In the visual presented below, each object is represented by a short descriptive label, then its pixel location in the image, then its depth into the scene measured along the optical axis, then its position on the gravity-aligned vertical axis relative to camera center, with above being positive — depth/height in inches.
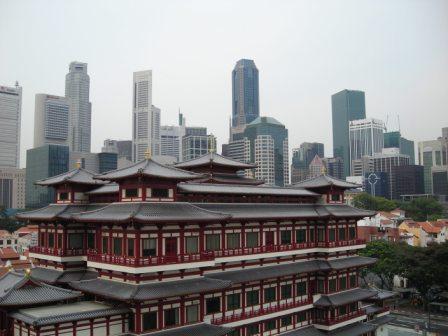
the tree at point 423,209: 6328.7 -140.1
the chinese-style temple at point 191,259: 1344.7 -209.5
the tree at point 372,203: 6451.8 -51.8
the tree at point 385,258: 3154.5 -418.4
